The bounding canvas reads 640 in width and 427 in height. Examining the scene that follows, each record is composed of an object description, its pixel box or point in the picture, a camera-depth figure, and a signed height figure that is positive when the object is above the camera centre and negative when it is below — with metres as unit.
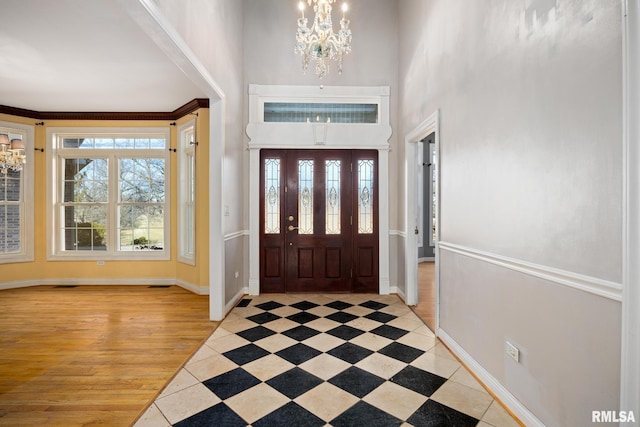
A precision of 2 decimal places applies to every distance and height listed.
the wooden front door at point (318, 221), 4.47 -0.12
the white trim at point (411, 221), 3.99 -0.12
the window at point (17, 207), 4.93 +0.14
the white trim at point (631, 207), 1.14 +0.01
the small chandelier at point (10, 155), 4.42 +0.92
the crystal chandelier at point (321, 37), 2.83 +1.70
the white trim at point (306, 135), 4.39 +1.15
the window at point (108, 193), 5.21 +0.38
